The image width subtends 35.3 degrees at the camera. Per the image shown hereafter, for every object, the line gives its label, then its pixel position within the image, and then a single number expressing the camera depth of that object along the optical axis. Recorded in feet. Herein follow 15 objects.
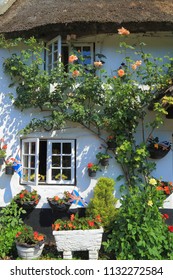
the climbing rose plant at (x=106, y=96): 20.12
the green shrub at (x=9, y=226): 18.31
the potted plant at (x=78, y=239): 17.19
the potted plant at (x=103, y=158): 20.39
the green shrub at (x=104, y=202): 19.35
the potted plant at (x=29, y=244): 17.11
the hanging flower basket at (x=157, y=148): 20.31
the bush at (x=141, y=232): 15.87
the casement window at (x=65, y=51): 22.47
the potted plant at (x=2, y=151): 21.26
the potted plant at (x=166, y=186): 19.63
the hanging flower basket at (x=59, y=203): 19.67
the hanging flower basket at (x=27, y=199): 19.84
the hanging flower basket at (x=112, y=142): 20.56
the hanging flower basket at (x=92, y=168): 20.43
